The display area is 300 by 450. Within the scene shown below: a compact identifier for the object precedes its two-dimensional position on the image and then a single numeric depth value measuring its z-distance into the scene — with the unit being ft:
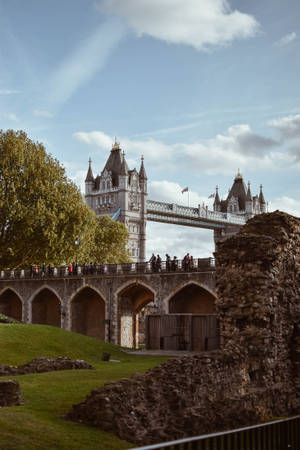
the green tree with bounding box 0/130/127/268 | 153.38
